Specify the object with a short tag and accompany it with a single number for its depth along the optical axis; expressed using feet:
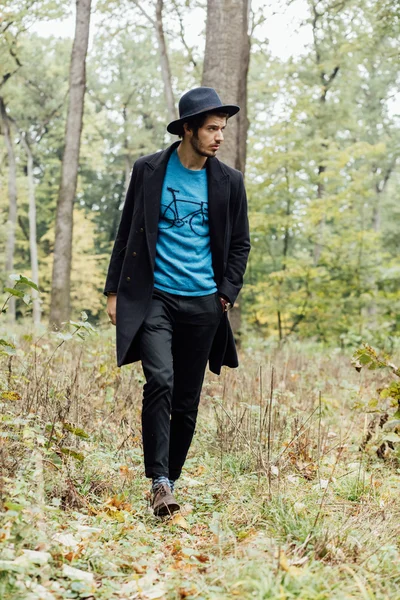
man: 12.50
